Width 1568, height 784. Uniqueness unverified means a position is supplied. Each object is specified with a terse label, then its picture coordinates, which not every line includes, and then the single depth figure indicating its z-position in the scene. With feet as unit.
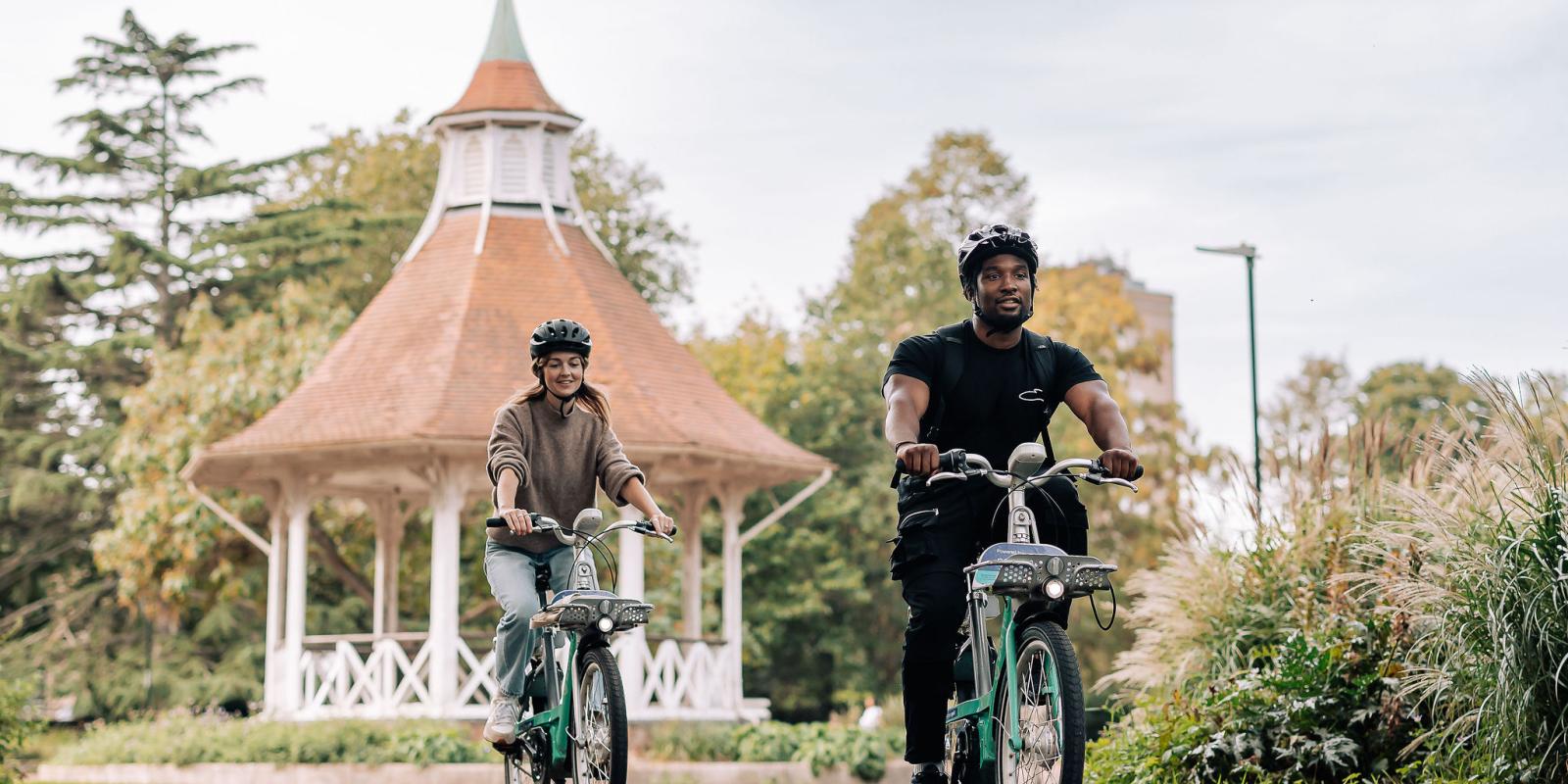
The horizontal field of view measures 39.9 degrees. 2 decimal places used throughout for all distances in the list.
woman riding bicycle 28.58
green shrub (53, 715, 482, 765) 69.51
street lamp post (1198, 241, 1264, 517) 66.03
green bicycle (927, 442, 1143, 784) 20.65
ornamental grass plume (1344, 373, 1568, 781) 26.35
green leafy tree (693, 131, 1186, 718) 127.95
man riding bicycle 23.45
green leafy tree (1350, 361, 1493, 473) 207.52
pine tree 131.54
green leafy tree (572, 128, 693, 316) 149.38
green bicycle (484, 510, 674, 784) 26.25
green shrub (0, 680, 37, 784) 48.14
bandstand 79.05
